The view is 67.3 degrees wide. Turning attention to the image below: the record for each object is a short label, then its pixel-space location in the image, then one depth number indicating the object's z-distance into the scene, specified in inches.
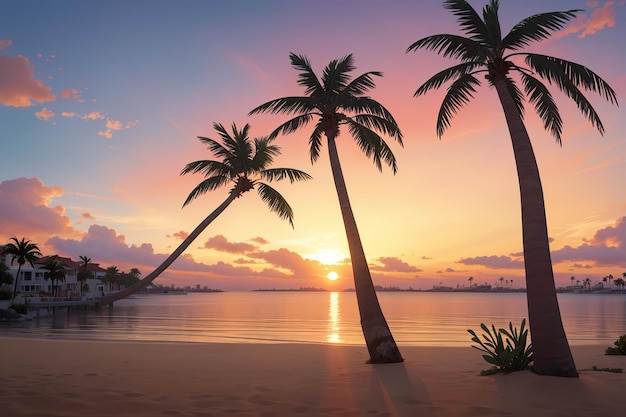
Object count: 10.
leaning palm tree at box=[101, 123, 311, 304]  1039.6
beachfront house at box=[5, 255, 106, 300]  3791.3
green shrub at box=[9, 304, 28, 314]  2160.4
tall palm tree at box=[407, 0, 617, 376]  439.8
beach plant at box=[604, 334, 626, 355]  672.4
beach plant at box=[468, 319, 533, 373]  457.7
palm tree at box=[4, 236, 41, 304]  2901.1
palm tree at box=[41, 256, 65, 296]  3565.5
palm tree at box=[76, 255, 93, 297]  4569.4
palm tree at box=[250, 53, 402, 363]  636.1
